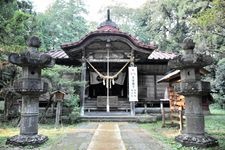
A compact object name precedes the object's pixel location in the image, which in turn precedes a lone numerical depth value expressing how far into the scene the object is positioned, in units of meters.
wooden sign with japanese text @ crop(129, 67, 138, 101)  14.93
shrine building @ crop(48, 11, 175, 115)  14.85
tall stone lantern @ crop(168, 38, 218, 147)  6.88
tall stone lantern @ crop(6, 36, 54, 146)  7.03
